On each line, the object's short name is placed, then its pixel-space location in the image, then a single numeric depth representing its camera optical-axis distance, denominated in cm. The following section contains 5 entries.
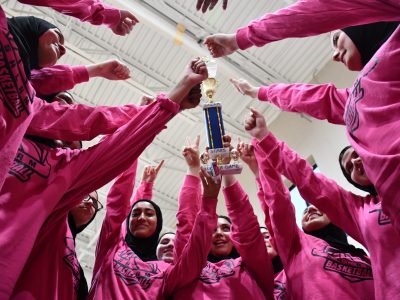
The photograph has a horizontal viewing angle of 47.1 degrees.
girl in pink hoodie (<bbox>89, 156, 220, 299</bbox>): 237
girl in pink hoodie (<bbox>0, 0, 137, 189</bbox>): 153
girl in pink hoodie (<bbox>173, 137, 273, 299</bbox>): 244
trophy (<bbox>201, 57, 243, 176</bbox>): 243
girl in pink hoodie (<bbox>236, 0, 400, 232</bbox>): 152
